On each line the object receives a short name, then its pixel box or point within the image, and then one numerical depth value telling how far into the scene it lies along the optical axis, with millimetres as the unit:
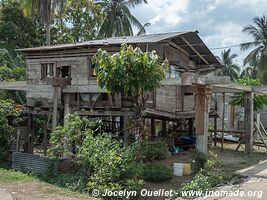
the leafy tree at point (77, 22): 31750
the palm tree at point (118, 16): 32844
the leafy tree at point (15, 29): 28406
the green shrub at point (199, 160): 12469
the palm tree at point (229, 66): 62312
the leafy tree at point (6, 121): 14594
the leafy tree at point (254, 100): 21562
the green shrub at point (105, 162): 9672
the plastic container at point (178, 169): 12250
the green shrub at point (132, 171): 9781
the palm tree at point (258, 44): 39650
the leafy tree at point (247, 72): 54441
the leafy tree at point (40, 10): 26469
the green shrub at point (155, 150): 14516
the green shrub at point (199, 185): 9438
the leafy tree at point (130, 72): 10297
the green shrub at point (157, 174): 11297
